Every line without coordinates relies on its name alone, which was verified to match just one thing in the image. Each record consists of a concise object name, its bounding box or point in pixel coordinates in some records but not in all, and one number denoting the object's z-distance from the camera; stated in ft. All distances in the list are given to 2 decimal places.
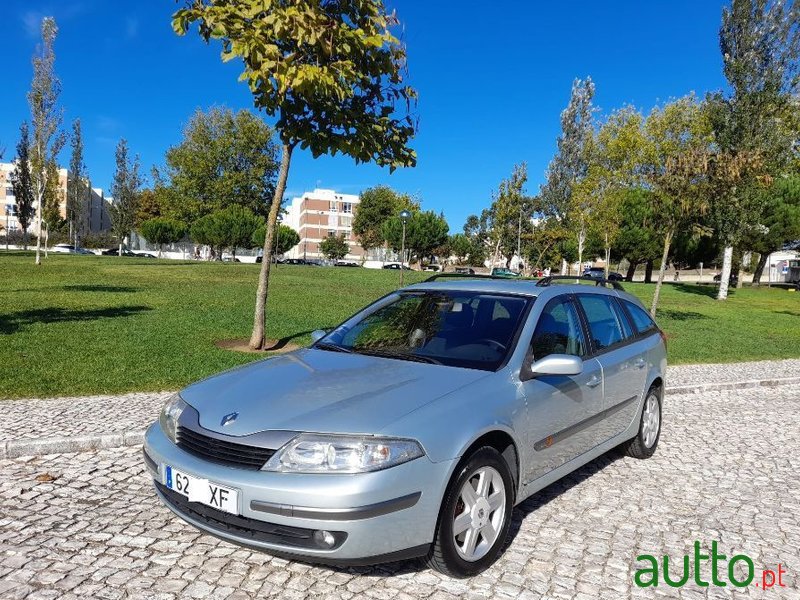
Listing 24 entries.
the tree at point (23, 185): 124.67
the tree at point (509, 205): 132.46
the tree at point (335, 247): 294.25
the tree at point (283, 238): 199.62
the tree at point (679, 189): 45.70
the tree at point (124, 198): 234.79
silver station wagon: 8.71
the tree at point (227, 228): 195.83
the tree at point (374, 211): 265.75
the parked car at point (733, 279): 160.60
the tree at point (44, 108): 98.99
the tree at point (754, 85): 94.43
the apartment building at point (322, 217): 382.63
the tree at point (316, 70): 22.97
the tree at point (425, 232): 239.91
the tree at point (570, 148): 174.09
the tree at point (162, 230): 227.20
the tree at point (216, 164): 213.05
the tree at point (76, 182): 234.33
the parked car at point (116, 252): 244.18
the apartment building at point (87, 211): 292.77
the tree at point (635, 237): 161.07
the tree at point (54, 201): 107.55
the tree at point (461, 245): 303.68
